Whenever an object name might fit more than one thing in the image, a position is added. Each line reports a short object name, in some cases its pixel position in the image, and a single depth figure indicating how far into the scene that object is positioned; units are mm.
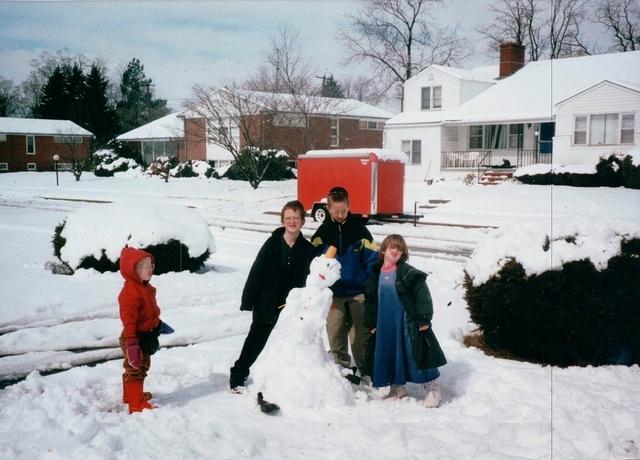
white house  25781
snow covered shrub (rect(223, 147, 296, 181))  30078
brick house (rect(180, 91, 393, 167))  31734
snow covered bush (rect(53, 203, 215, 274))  9023
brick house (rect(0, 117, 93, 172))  15727
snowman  4367
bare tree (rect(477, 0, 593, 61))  29709
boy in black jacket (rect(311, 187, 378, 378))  5125
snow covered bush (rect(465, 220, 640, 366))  5027
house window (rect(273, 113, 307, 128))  32531
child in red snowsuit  4367
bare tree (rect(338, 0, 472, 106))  35875
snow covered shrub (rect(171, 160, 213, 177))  38406
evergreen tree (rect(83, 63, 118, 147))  16503
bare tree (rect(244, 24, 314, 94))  31625
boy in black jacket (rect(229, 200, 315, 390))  4875
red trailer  18703
